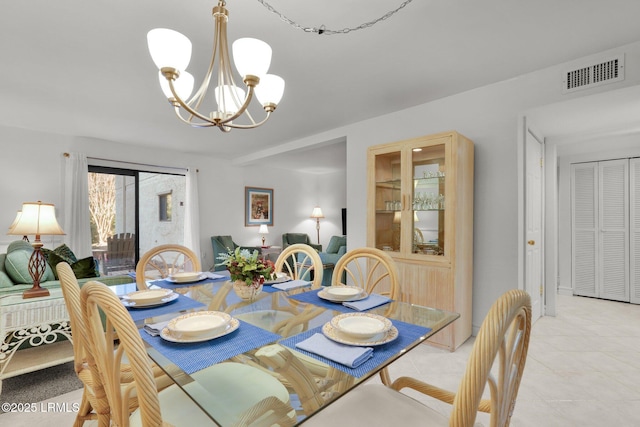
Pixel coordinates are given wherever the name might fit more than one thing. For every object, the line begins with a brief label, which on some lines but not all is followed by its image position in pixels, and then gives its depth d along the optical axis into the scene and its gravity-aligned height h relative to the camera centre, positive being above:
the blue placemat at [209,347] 0.86 -0.41
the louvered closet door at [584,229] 4.00 -0.19
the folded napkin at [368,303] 1.34 -0.41
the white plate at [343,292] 1.44 -0.38
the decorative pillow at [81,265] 2.59 -0.43
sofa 2.49 -0.49
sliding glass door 4.68 -0.01
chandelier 1.27 +0.68
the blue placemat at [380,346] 0.83 -0.42
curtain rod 4.42 +0.82
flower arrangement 1.38 -0.24
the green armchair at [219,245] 5.43 -0.54
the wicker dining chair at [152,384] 0.67 -0.44
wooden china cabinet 2.49 -0.03
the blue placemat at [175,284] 1.76 -0.41
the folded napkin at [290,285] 1.71 -0.40
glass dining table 0.73 -0.42
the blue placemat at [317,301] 1.36 -0.41
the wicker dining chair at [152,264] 1.86 -0.30
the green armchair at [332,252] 4.25 -0.60
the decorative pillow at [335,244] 5.59 -0.54
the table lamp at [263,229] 6.14 -0.29
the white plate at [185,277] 1.81 -0.38
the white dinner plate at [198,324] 0.99 -0.38
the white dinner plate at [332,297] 1.43 -0.39
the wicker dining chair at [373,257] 1.64 -0.29
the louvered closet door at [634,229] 3.69 -0.18
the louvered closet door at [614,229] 3.78 -0.18
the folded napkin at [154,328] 1.06 -0.40
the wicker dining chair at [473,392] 0.57 -0.42
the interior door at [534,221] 2.77 -0.07
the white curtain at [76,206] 4.15 +0.13
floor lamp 7.21 +0.03
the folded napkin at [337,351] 0.85 -0.40
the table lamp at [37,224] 2.31 -0.07
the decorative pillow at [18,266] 2.63 -0.44
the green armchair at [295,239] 6.48 -0.52
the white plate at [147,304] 1.32 -0.39
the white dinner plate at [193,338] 0.96 -0.39
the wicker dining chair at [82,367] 1.01 -0.61
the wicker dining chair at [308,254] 1.93 -0.29
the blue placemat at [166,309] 1.25 -0.41
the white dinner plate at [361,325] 0.97 -0.39
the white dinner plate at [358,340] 0.95 -0.40
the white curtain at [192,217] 5.34 -0.04
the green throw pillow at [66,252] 2.96 -0.38
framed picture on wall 6.26 +0.19
